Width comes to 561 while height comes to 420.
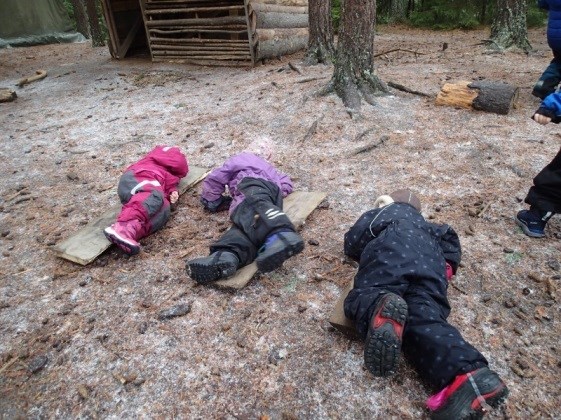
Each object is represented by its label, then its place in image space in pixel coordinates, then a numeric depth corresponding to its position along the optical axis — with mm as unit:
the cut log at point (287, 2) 10875
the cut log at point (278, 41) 10694
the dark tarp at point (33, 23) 16672
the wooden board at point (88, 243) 3602
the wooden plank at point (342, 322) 2646
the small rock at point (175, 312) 2979
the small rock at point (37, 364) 2607
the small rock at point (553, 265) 3240
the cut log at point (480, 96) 6055
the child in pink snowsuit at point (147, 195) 3621
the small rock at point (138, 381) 2469
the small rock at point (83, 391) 2410
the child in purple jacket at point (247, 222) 3129
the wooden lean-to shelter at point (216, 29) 10617
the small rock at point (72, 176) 5254
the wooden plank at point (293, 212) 3176
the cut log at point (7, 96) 9062
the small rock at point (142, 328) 2861
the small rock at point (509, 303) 2912
